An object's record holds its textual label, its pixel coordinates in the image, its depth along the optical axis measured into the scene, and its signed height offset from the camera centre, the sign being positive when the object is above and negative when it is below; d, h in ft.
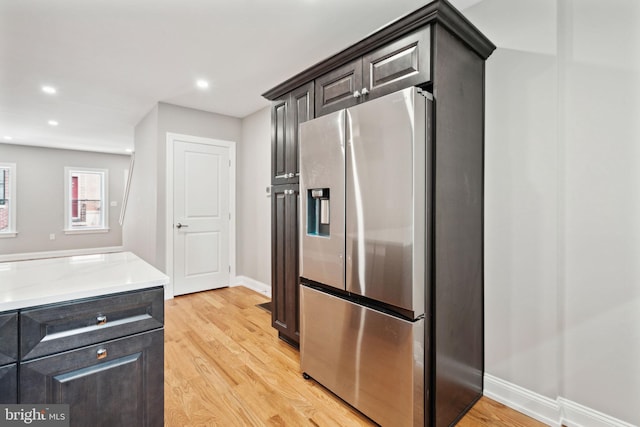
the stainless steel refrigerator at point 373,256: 5.01 -0.82
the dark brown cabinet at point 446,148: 5.20 +1.14
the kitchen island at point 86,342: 3.51 -1.60
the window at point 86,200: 24.56 +0.94
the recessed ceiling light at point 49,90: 12.01 +4.80
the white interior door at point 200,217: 13.72 -0.26
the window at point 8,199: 22.26 +0.93
